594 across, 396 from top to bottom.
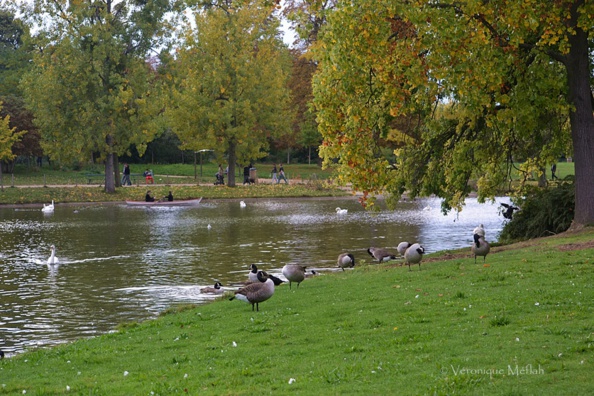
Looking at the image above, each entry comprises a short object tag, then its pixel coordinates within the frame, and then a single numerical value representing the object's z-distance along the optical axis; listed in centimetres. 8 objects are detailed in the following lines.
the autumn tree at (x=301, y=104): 9088
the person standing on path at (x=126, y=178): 7618
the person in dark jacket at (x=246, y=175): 7932
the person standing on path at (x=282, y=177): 8021
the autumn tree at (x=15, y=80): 8262
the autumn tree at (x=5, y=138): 6775
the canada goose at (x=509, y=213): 3303
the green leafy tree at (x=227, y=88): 7294
